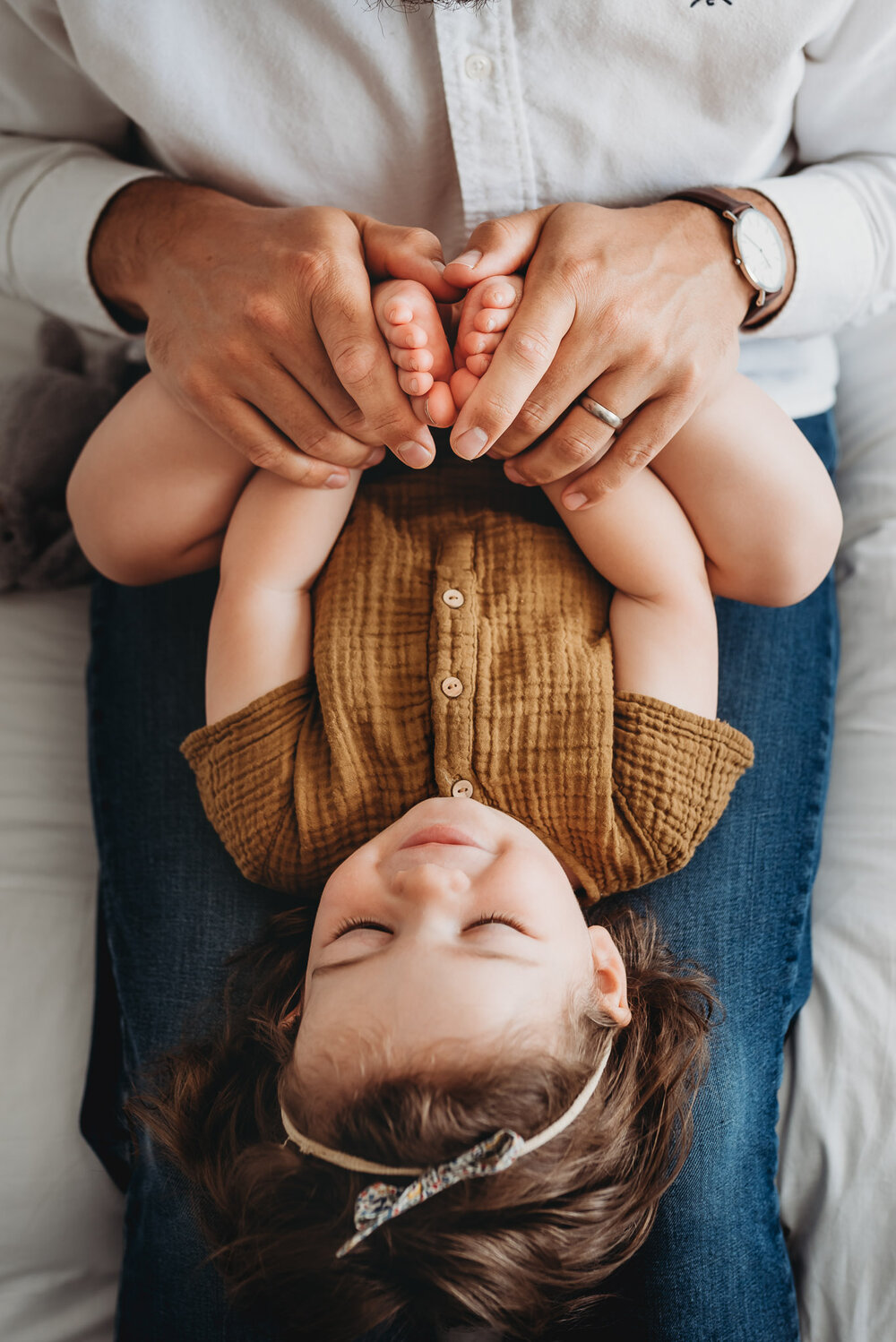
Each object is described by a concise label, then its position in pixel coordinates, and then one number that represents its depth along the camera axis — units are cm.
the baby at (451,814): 77
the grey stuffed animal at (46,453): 116
